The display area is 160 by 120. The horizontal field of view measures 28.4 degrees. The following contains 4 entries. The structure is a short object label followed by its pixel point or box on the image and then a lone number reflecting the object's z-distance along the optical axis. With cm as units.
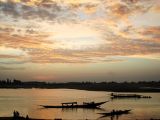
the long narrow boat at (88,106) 6212
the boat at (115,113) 4862
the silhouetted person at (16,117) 3723
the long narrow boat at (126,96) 10356
